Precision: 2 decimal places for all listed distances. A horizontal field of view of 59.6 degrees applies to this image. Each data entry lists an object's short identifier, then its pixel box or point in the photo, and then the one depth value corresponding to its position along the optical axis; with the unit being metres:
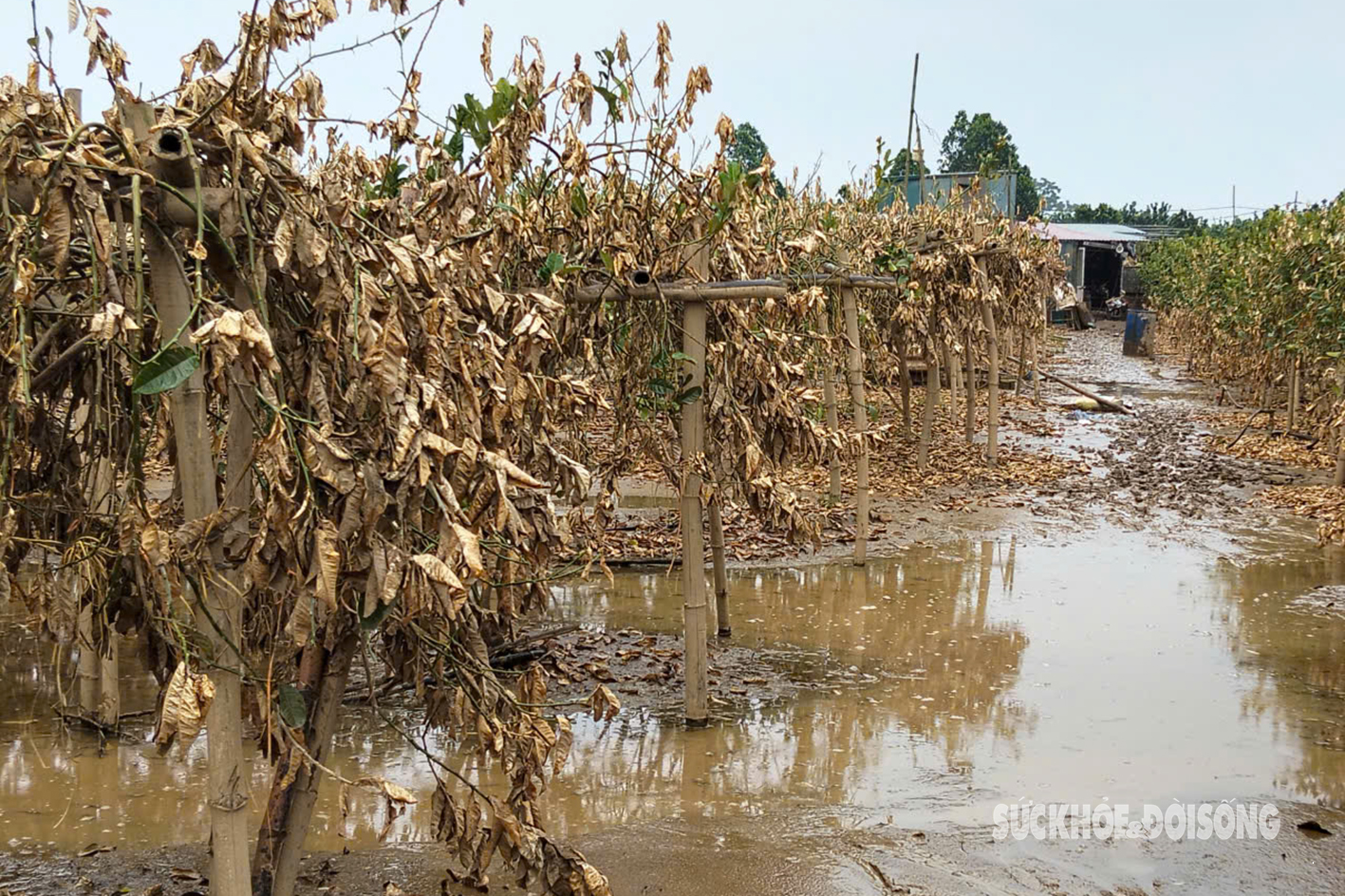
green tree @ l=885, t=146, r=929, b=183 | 30.86
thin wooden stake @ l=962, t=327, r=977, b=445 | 13.10
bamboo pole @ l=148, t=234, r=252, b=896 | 2.76
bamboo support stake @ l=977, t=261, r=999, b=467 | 12.95
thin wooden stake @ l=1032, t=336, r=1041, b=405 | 18.83
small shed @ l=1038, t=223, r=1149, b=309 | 38.88
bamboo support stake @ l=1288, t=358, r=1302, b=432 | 15.01
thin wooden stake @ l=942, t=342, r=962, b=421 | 15.64
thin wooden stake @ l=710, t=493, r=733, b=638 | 7.19
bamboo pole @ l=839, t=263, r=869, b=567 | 9.09
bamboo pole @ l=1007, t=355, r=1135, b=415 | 18.27
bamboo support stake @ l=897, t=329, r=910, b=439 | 12.41
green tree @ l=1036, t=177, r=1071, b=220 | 75.23
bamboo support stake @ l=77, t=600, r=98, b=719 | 5.34
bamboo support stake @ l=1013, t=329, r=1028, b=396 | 17.85
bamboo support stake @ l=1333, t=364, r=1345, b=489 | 9.76
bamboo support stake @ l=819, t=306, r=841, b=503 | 10.45
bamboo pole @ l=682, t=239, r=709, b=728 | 5.62
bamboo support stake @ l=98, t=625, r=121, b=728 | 5.18
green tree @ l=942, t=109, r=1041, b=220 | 47.09
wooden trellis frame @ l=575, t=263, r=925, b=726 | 5.46
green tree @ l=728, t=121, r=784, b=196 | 46.50
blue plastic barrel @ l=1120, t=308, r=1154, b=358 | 28.81
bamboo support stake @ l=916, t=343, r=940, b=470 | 12.59
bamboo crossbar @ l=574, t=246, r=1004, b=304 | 5.34
